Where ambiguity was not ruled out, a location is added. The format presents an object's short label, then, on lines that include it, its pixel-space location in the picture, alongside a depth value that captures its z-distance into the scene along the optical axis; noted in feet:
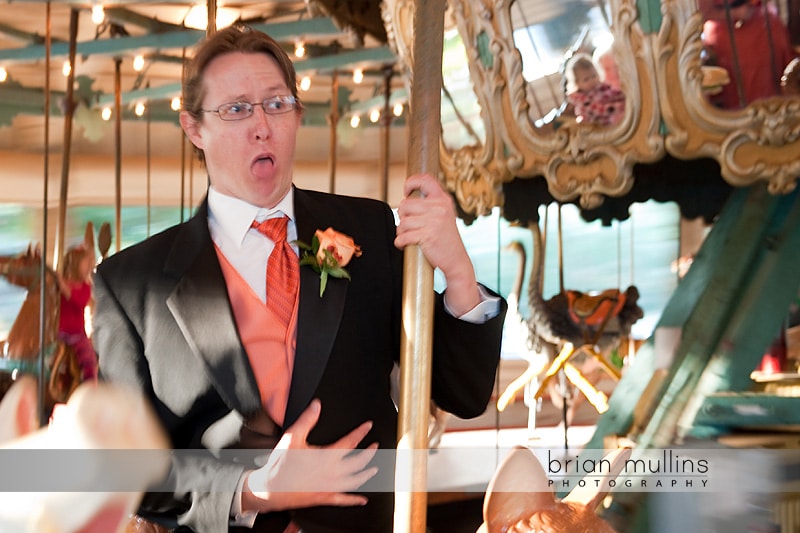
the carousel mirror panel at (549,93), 8.96
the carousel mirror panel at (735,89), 8.66
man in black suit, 3.67
